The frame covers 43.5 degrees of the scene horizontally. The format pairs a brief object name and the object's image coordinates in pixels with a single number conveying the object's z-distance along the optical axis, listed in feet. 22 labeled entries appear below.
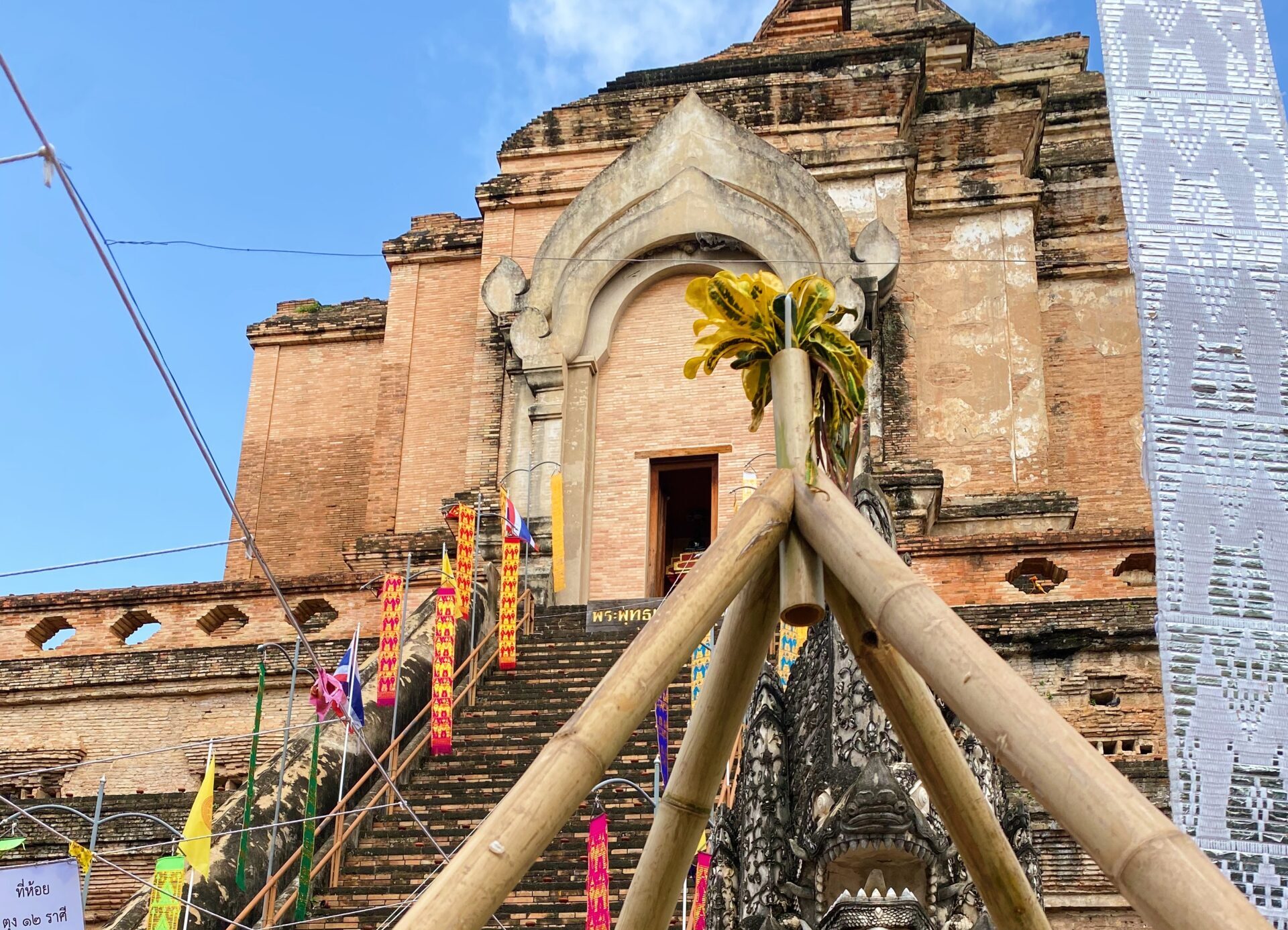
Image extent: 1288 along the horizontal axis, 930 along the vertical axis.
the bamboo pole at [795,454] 16.57
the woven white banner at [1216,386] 20.63
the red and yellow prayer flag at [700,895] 28.37
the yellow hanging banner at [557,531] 50.78
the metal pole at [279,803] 32.19
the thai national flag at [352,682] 36.47
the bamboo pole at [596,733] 13.73
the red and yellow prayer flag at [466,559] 44.16
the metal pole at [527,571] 50.62
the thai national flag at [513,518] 48.16
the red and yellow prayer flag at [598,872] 29.84
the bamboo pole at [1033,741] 12.42
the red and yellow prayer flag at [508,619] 43.91
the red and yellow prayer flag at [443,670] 39.24
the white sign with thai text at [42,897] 24.26
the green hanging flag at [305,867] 31.78
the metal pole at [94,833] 30.94
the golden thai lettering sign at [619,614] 46.06
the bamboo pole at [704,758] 17.01
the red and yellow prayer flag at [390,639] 39.50
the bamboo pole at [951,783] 16.22
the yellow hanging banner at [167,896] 30.37
